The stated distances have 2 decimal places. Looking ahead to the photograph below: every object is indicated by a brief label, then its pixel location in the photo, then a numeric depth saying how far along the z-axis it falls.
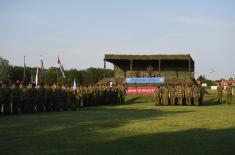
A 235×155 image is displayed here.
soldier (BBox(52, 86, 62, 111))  24.72
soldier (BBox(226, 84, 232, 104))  34.47
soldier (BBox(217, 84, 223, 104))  34.07
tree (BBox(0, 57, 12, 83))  59.54
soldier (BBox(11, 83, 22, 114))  21.67
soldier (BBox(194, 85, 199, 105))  31.42
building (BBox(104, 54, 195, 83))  47.22
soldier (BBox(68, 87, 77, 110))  25.98
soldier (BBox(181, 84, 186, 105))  31.24
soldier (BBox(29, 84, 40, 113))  22.89
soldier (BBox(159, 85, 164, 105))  31.79
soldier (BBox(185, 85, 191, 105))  31.32
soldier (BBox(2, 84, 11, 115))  21.14
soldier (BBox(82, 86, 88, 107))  30.36
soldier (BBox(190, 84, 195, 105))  31.39
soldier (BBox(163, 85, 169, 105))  31.70
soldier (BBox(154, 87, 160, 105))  31.77
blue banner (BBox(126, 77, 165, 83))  42.03
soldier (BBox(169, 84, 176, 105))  31.52
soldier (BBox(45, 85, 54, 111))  24.19
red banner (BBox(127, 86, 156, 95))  40.75
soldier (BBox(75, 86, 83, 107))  29.14
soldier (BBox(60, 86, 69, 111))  25.25
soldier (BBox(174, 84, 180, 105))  31.42
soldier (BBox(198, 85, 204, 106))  31.56
